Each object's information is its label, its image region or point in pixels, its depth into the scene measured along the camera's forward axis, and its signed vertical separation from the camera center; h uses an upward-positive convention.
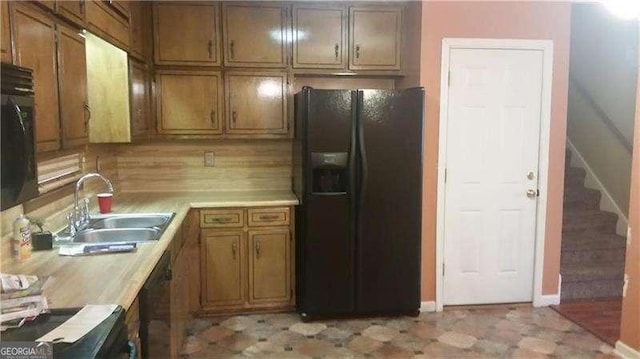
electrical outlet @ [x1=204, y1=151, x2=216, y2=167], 4.32 -0.21
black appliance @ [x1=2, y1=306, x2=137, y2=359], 1.26 -0.53
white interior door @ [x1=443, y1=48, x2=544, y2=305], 3.83 -0.30
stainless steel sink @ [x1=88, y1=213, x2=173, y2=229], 3.07 -0.52
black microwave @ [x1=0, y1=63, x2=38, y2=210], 1.56 -0.01
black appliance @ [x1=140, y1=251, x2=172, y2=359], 1.99 -0.74
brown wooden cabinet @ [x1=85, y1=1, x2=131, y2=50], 2.49 +0.60
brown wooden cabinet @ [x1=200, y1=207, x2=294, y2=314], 3.75 -0.96
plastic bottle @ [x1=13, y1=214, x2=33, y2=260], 2.17 -0.45
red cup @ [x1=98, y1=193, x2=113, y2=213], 3.26 -0.43
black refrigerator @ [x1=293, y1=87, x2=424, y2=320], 3.59 -0.47
